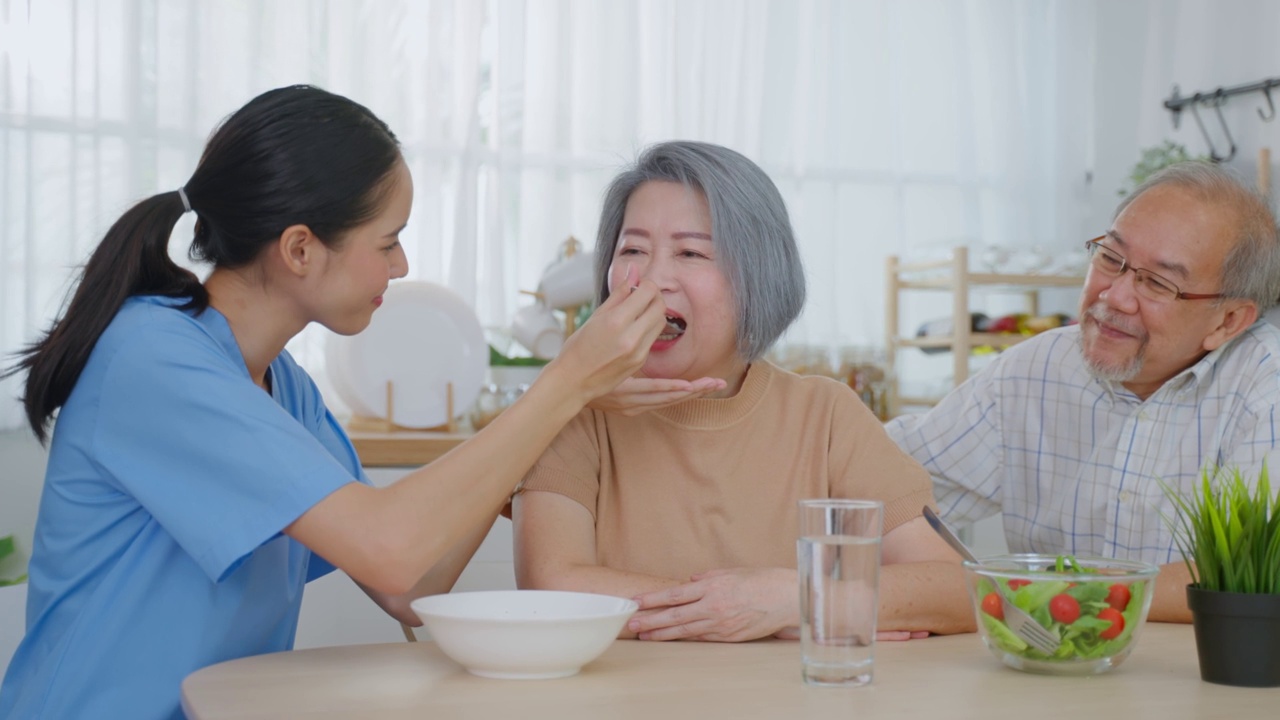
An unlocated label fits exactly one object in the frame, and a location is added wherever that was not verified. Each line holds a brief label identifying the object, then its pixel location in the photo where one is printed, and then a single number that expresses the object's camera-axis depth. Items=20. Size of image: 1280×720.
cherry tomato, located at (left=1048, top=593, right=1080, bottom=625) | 1.12
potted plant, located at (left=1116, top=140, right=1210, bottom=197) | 4.38
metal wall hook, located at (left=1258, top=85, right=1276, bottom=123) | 4.18
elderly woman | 1.58
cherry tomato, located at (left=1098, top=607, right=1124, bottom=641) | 1.12
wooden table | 1.01
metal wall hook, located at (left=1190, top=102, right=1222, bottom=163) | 4.40
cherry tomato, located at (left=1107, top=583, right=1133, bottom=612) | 1.12
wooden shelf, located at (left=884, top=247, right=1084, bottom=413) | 4.21
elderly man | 1.88
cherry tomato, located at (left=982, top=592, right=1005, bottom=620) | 1.16
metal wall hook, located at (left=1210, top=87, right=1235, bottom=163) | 4.35
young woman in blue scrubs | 1.21
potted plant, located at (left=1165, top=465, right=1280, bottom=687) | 1.10
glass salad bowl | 1.12
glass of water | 1.02
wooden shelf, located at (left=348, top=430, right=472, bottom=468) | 2.65
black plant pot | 1.10
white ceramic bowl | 1.08
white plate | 2.84
